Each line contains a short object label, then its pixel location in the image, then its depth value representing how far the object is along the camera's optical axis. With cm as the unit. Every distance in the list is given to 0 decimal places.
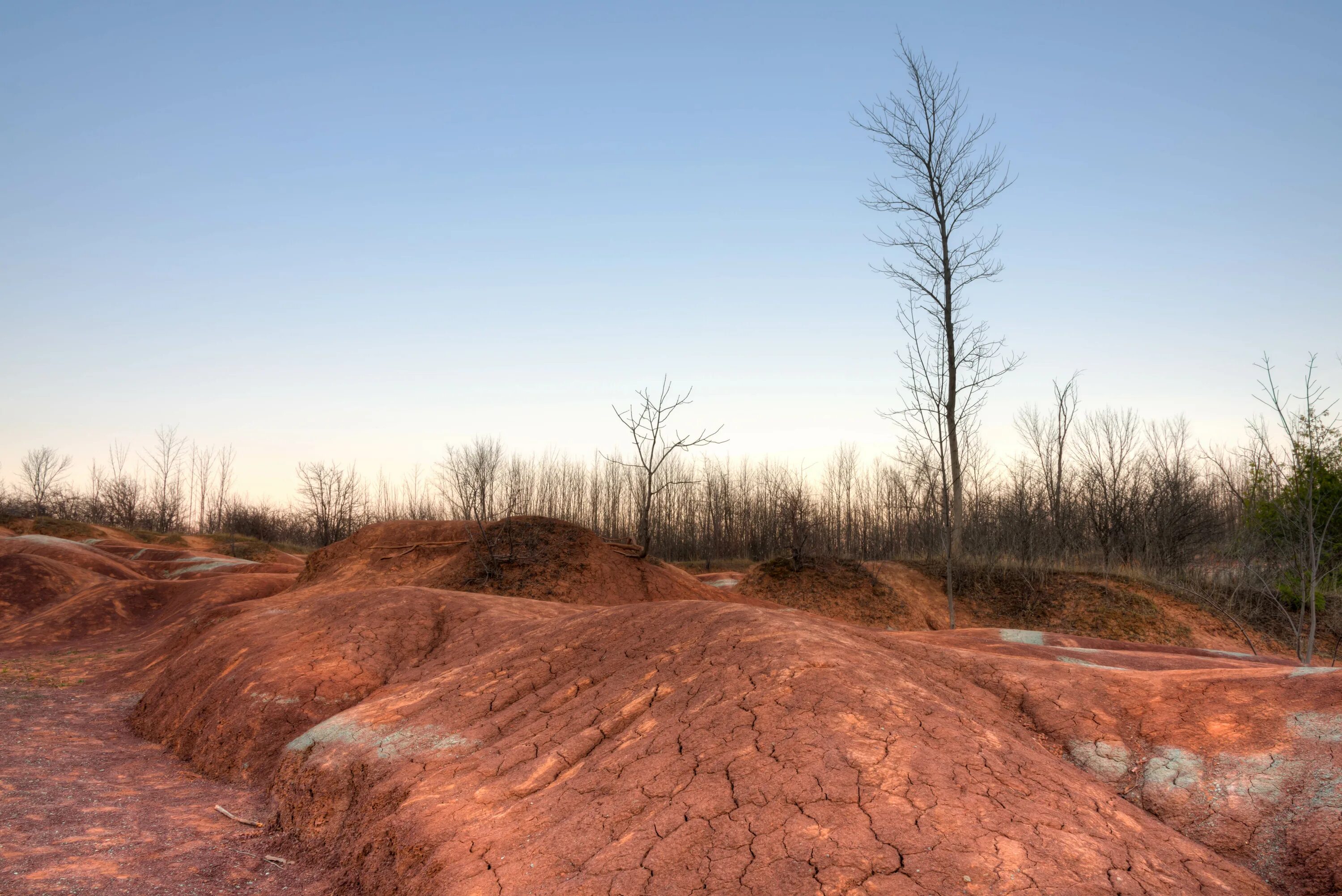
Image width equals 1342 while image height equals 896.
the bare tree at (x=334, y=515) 3378
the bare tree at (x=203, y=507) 4553
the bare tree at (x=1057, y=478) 2589
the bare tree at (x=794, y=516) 2147
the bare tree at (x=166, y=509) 4481
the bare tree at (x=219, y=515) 4575
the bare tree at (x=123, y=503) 4475
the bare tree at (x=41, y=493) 4341
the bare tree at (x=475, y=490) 1633
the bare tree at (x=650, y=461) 1667
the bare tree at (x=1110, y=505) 2514
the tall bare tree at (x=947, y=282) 2059
